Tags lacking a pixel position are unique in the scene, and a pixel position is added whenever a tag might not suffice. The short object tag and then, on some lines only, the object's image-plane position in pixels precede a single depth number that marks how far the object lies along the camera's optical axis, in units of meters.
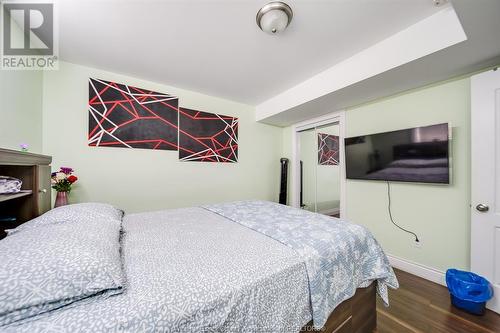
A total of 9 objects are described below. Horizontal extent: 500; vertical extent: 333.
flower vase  1.96
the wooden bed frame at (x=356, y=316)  1.15
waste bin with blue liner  1.62
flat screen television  2.01
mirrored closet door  3.33
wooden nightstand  1.38
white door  1.68
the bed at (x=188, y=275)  0.60
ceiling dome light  1.50
